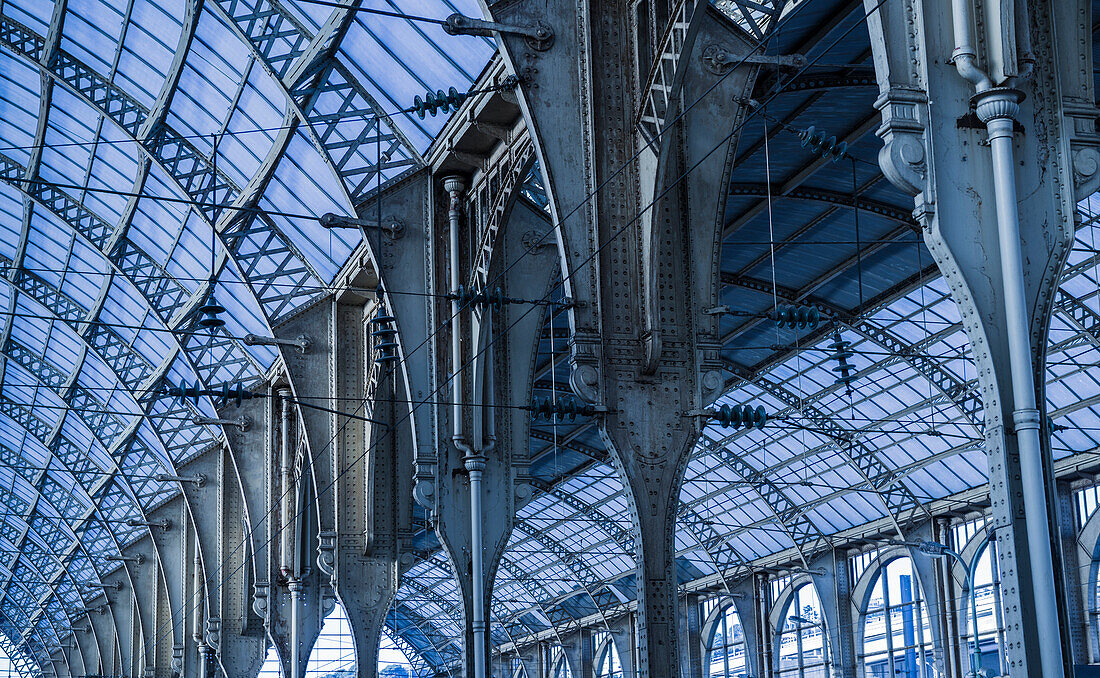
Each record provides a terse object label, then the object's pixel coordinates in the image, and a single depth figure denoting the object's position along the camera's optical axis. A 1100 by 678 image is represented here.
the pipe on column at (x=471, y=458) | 23.98
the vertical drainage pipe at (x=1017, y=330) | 9.44
